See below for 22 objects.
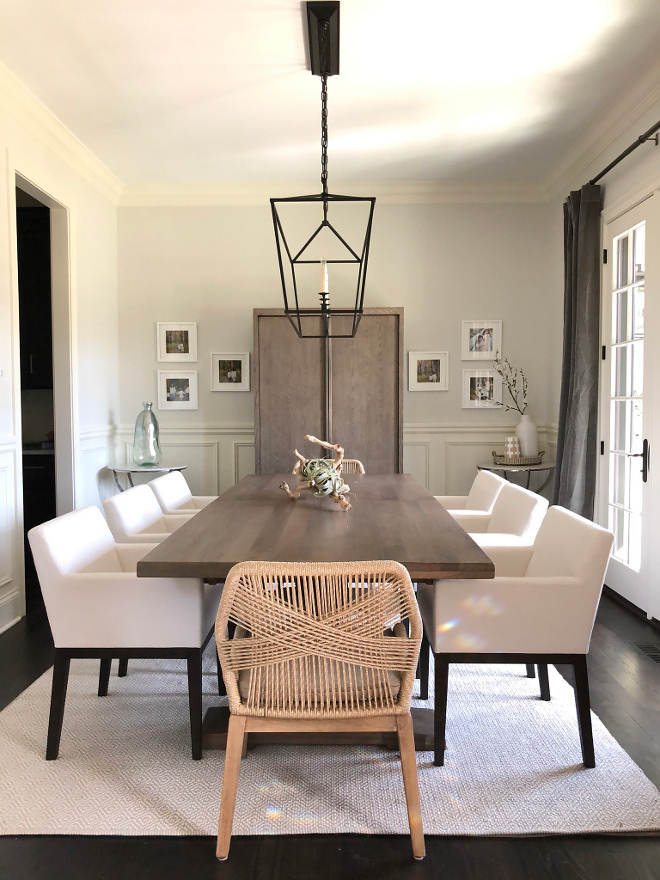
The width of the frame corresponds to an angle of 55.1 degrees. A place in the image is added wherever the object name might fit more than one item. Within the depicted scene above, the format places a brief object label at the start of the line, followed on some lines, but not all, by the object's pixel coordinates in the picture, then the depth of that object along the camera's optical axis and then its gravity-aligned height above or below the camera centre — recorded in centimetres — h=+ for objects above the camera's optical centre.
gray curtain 403 +26
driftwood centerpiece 277 -30
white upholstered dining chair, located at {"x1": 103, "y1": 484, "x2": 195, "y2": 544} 261 -47
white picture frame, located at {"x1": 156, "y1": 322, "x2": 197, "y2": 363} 525 +57
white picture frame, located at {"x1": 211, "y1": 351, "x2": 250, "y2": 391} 524 +34
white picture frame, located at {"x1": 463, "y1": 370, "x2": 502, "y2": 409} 521 +18
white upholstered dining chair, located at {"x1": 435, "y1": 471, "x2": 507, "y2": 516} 314 -46
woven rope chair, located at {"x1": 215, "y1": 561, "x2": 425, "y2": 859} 147 -60
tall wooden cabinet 466 +16
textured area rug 177 -115
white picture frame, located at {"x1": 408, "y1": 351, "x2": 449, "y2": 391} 521 +32
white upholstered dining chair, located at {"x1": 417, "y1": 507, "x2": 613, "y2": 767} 197 -65
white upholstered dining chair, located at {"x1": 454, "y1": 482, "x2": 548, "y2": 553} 256 -49
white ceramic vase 495 -20
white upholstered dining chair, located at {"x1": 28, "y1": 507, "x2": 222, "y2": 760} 201 -66
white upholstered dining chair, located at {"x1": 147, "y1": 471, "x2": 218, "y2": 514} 320 -45
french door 340 +5
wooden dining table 181 -42
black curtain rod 312 +139
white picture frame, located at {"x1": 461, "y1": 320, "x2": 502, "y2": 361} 518 +58
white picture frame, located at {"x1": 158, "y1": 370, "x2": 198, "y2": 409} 528 +18
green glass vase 483 -23
